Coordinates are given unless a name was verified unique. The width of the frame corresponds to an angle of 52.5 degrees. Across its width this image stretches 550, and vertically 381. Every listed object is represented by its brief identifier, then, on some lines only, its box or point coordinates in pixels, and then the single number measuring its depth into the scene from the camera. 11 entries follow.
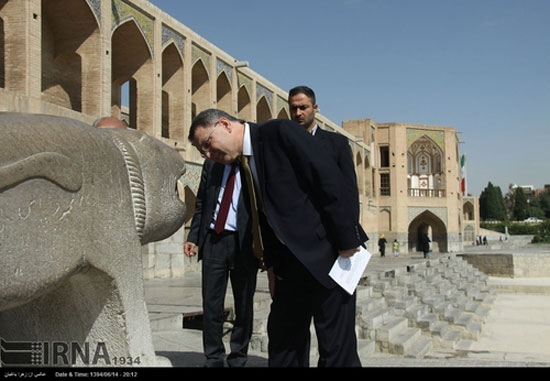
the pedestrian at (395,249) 27.95
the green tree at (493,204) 67.06
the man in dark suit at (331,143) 2.25
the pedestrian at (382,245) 26.15
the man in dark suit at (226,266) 2.92
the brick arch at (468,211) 48.00
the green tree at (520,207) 68.50
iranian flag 45.64
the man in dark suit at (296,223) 2.12
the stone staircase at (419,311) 6.70
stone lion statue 1.80
